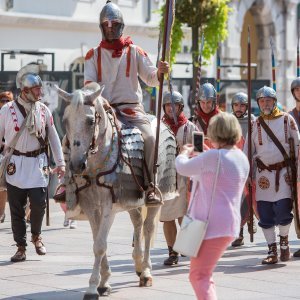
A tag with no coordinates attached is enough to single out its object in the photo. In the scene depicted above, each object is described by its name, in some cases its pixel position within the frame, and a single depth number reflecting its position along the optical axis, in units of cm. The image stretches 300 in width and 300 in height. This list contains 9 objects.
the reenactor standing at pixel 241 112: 1426
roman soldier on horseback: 1090
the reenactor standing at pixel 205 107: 1341
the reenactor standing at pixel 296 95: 1371
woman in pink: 831
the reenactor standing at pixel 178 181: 1277
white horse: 986
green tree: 2695
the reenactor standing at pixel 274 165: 1273
